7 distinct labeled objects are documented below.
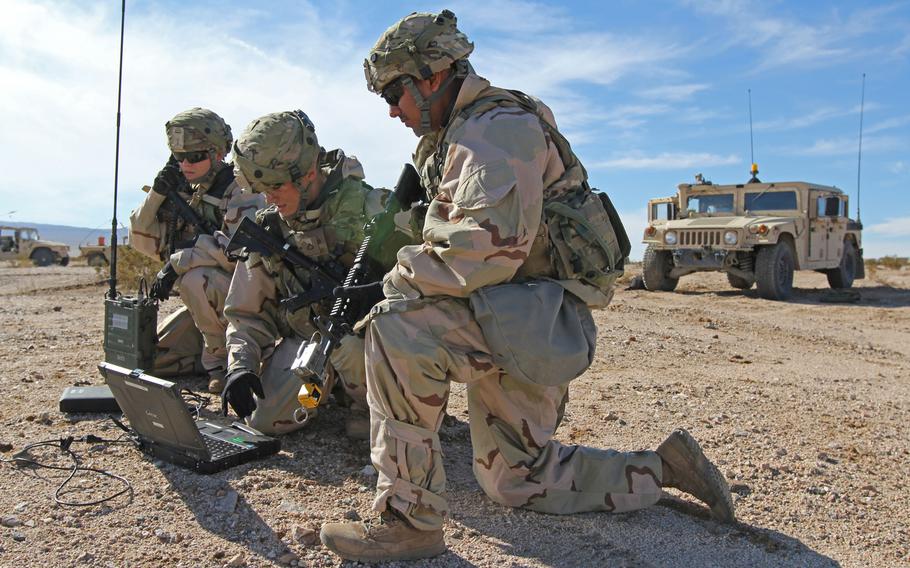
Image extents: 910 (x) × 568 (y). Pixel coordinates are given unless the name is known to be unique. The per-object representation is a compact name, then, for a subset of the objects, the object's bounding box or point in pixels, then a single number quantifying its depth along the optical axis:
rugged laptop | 2.79
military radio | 4.25
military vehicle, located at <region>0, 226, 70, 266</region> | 24.22
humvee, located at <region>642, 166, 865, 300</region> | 11.38
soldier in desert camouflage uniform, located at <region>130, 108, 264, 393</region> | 4.37
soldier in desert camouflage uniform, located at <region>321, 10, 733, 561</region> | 2.21
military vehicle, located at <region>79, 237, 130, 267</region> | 24.11
